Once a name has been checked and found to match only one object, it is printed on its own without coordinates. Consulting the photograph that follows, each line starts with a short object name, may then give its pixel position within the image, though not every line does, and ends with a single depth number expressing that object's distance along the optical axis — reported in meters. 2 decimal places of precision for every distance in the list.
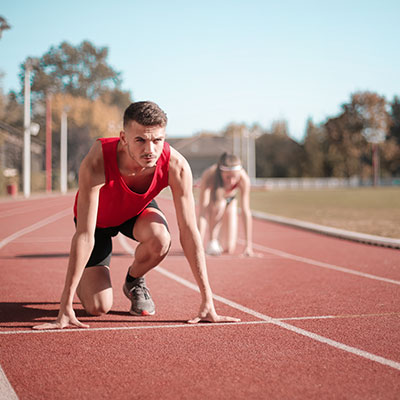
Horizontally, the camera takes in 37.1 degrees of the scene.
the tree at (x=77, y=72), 74.19
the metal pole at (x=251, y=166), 70.32
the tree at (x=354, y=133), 77.75
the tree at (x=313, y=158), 78.62
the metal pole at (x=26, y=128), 37.25
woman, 9.95
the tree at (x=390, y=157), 79.56
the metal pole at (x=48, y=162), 46.78
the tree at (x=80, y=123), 64.62
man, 4.34
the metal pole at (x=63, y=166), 49.95
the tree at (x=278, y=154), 82.06
